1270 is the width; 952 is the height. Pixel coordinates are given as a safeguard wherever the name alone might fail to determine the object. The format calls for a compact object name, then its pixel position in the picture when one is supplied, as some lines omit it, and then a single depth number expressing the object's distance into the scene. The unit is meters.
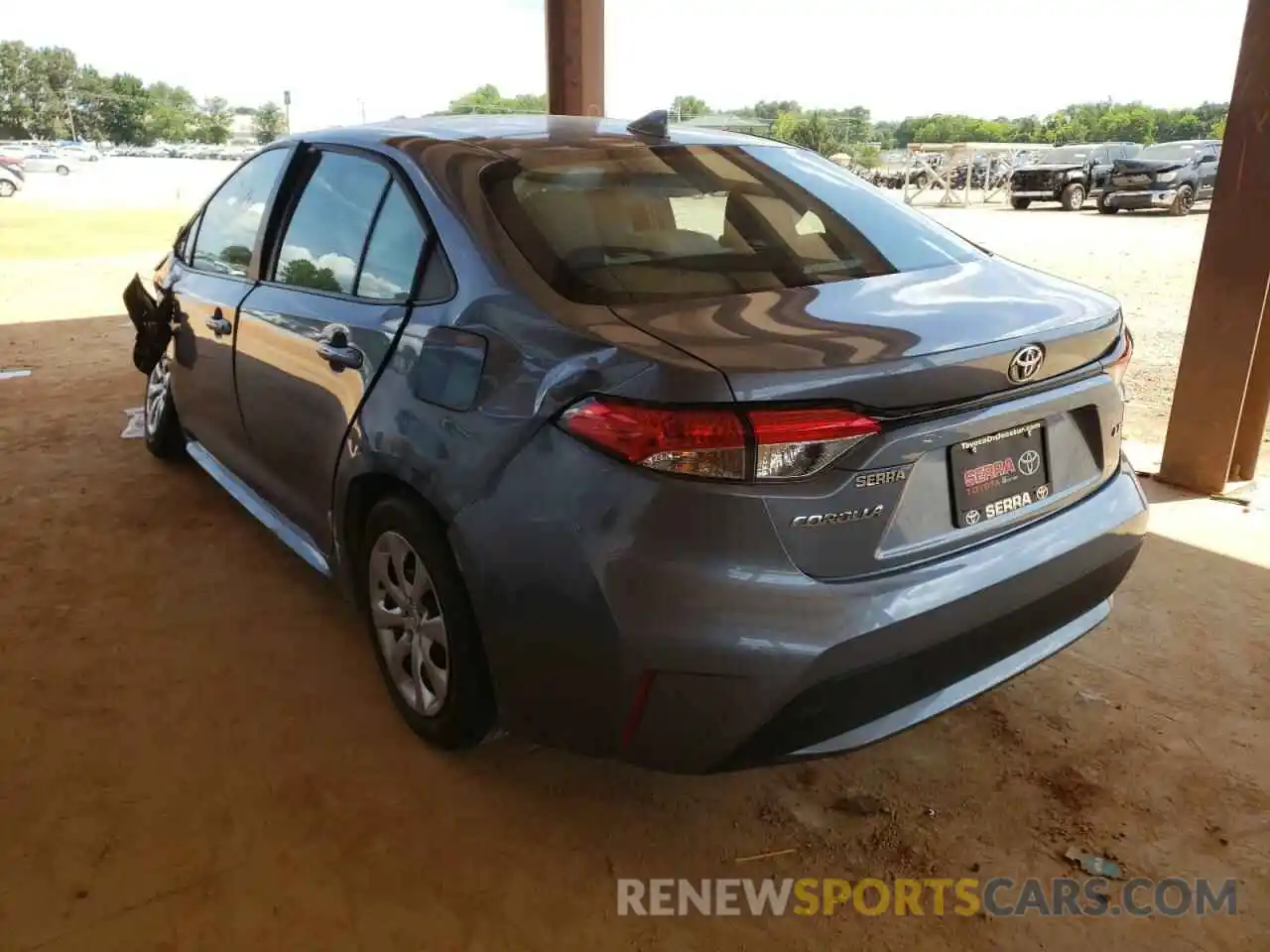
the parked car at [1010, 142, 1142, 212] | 22.00
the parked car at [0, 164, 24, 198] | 27.20
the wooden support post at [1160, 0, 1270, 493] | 3.91
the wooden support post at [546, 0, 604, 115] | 6.12
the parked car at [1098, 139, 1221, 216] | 19.03
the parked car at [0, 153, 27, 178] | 28.95
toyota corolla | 1.80
